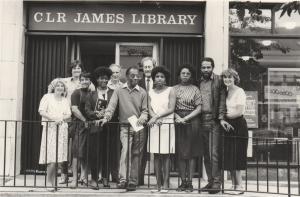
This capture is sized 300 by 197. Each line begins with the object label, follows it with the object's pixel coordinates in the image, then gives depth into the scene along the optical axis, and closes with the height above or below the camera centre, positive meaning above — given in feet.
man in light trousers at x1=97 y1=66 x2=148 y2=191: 24.13 +0.02
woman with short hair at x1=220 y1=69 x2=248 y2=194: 24.26 -0.52
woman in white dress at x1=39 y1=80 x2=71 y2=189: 24.70 -0.43
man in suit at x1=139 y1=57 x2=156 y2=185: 26.32 +2.24
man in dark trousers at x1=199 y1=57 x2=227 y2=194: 24.50 +0.19
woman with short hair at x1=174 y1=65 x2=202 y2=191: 24.27 -0.35
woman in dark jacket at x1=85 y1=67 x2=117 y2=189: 25.04 +0.02
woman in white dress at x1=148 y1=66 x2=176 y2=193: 24.11 -0.36
